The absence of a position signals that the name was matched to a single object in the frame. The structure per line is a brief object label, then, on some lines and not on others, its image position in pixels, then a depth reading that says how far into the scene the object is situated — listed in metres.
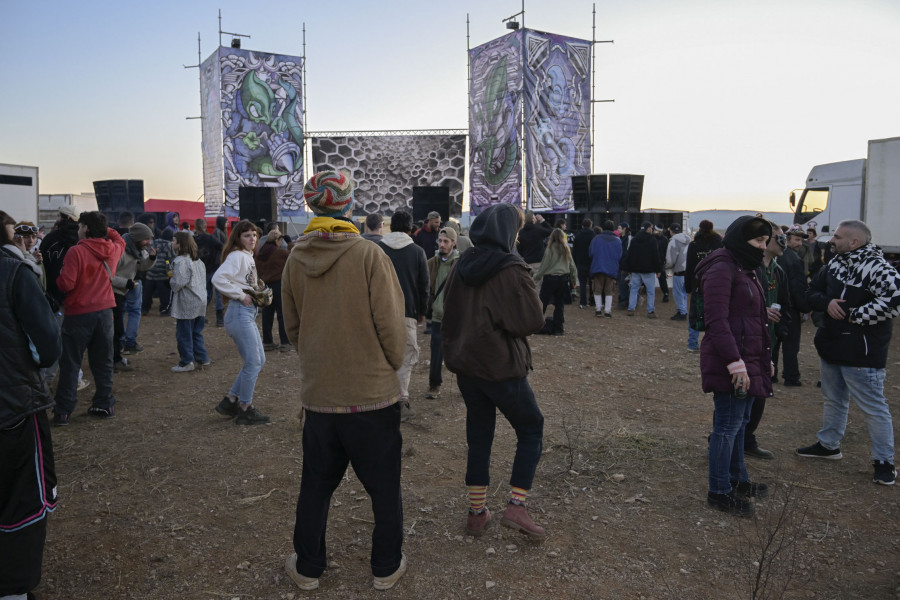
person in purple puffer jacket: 3.61
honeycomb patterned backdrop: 25.44
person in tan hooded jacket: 2.80
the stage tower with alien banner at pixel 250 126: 24.00
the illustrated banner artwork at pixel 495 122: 21.86
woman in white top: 5.31
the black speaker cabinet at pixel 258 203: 17.20
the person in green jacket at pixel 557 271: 9.85
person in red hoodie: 5.40
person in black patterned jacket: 4.28
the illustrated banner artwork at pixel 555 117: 21.95
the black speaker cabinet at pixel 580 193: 17.54
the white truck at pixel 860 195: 13.18
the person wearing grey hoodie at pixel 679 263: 11.92
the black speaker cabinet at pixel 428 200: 16.41
